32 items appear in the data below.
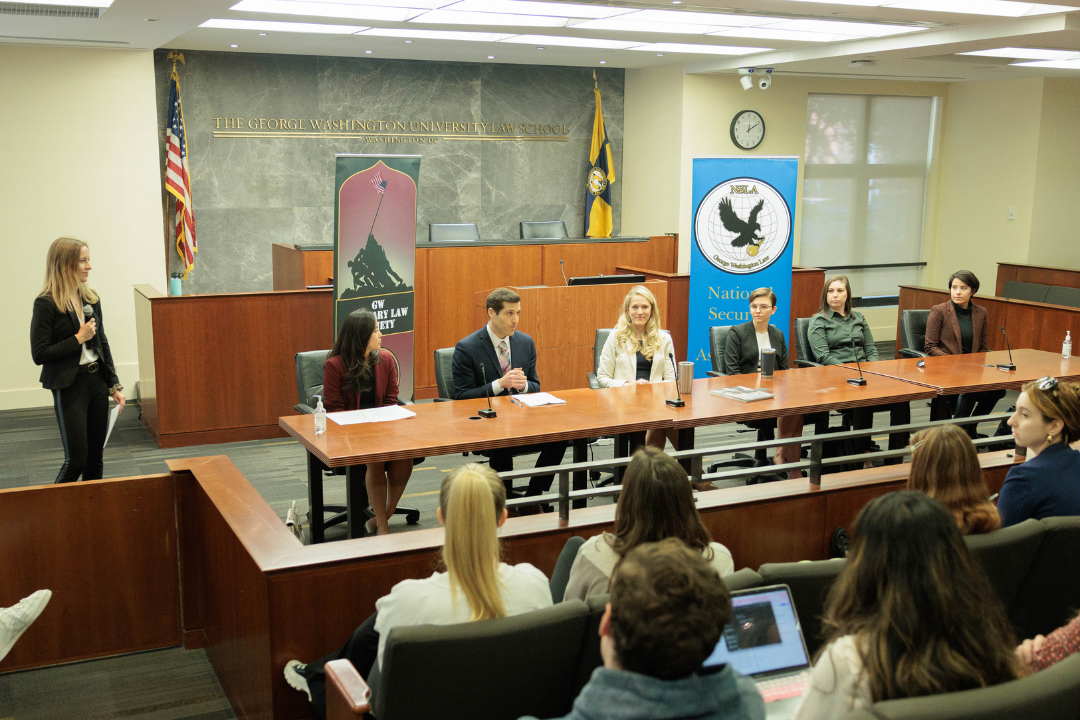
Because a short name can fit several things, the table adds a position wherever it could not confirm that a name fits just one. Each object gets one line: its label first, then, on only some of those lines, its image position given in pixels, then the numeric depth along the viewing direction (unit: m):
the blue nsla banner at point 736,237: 7.30
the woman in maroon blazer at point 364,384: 4.53
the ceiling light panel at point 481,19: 6.93
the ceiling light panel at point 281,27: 7.25
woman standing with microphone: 4.53
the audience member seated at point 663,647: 1.46
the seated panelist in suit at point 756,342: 5.79
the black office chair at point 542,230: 9.96
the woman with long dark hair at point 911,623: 1.76
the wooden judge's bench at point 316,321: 6.50
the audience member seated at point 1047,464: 3.09
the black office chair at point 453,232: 9.41
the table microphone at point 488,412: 4.45
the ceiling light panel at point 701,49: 8.59
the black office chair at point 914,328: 6.95
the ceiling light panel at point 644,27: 7.27
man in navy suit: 4.89
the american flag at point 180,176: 8.34
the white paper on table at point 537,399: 4.75
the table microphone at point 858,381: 5.26
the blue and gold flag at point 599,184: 10.68
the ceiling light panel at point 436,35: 7.76
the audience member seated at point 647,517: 2.38
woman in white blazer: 5.48
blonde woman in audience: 2.24
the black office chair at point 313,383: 5.01
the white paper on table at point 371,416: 4.33
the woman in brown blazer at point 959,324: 6.43
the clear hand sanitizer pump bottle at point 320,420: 4.12
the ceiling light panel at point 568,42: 8.12
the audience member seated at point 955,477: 2.66
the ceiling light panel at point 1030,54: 8.29
